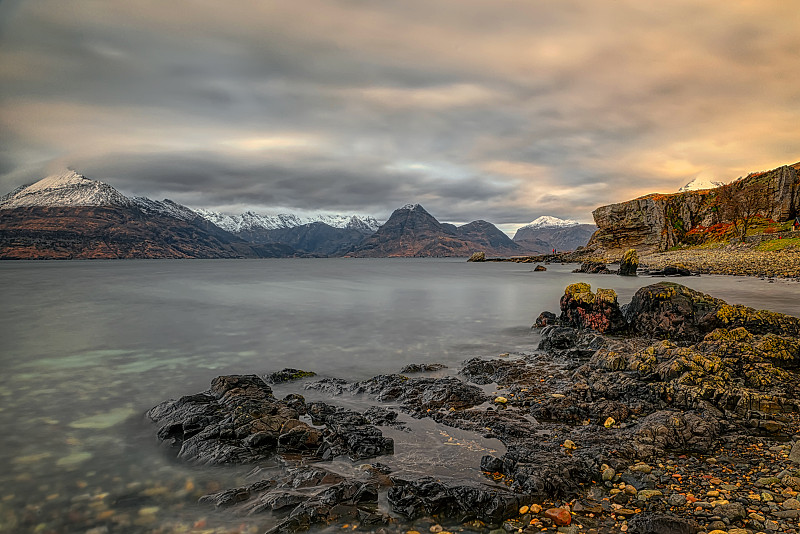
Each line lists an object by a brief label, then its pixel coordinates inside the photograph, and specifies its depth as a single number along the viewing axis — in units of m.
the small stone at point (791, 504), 4.80
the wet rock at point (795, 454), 6.04
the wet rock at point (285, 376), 12.05
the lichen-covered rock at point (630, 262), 58.00
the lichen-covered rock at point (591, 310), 16.28
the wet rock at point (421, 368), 12.98
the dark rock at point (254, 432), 7.13
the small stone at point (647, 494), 5.37
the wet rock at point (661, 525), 4.57
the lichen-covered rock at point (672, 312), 14.16
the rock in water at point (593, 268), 72.33
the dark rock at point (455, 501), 5.25
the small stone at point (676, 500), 5.14
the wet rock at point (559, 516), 5.00
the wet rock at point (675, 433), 6.71
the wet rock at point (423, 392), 9.48
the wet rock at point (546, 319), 19.35
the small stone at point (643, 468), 6.06
